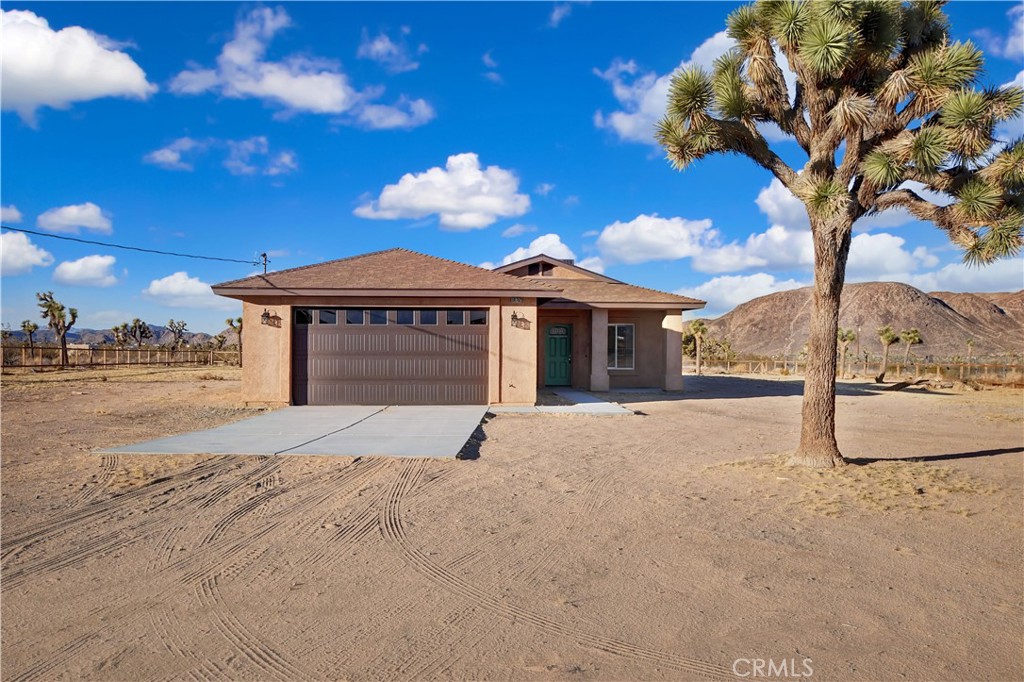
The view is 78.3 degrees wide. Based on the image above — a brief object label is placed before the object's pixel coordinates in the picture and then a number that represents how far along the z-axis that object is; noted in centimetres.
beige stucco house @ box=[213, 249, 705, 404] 1608
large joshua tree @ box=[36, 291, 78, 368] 3941
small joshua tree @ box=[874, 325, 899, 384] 3588
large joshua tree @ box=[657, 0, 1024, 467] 785
